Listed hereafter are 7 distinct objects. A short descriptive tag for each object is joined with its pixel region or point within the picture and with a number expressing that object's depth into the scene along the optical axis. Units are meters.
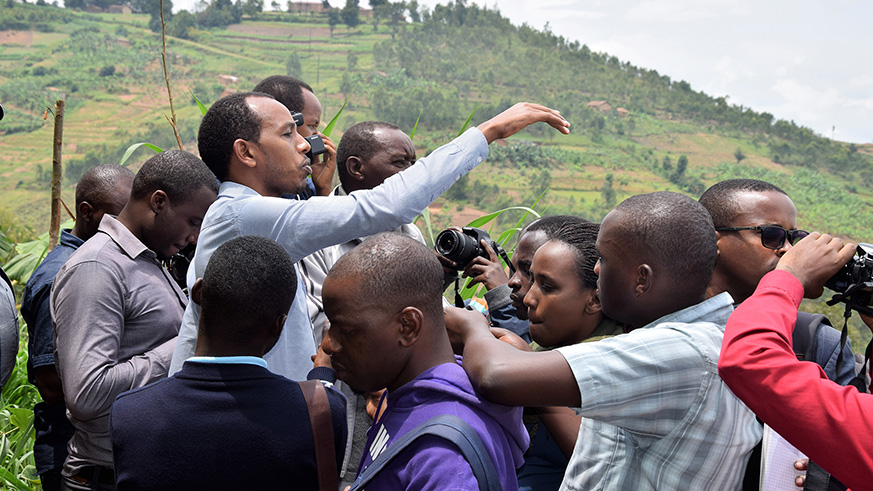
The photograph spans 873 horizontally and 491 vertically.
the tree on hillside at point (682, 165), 53.53
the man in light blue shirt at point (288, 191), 1.92
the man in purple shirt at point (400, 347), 1.39
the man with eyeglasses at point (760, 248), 2.14
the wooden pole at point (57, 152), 3.70
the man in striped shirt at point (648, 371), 1.36
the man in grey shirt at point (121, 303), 2.02
